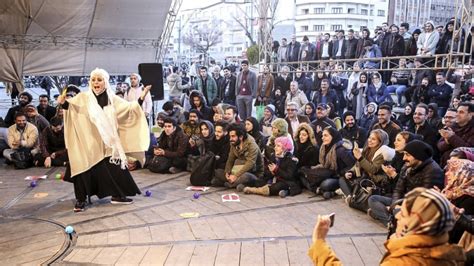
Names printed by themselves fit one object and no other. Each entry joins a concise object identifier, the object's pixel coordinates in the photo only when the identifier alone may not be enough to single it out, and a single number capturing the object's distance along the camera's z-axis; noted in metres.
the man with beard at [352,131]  6.13
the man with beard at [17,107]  8.20
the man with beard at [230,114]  6.84
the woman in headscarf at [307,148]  5.71
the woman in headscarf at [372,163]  4.76
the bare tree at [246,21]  29.27
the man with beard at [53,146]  7.07
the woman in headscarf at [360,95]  8.77
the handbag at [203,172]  5.97
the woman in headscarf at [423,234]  1.72
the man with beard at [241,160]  5.67
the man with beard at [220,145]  6.14
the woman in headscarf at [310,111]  7.58
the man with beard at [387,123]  5.73
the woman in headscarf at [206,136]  6.51
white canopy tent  9.15
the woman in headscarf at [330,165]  5.38
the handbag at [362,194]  4.74
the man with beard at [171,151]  6.66
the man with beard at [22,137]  7.04
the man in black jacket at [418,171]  3.92
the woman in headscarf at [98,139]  4.84
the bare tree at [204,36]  40.25
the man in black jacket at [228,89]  10.17
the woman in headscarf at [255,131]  6.39
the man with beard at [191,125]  7.05
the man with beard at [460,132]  5.07
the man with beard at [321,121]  6.69
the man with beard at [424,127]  5.72
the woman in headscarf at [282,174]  5.46
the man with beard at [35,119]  7.29
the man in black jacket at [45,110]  8.28
